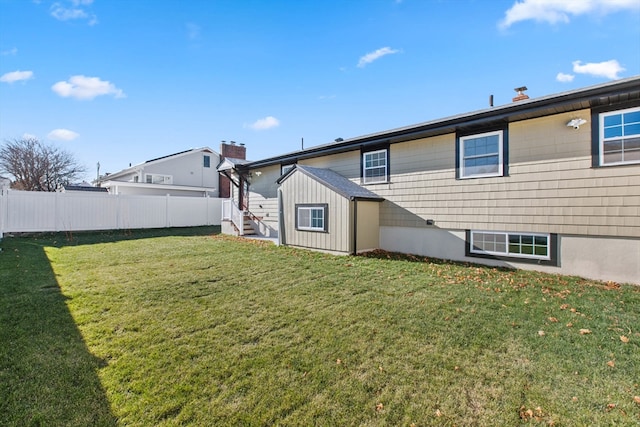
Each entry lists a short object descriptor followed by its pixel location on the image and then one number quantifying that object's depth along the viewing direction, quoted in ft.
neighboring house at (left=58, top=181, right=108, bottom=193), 78.46
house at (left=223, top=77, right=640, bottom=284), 20.43
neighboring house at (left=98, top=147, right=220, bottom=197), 72.38
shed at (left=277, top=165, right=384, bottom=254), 30.09
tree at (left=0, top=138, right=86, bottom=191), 85.30
